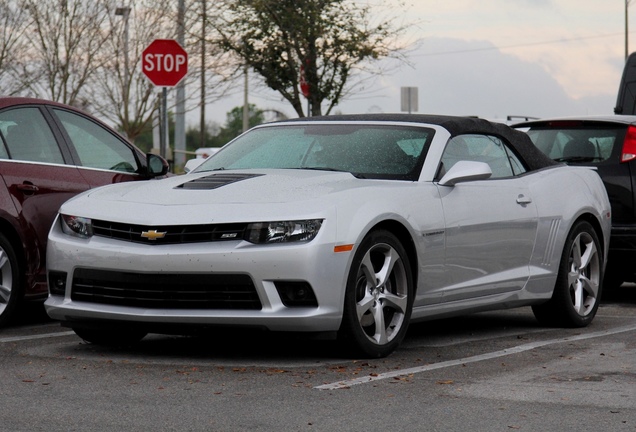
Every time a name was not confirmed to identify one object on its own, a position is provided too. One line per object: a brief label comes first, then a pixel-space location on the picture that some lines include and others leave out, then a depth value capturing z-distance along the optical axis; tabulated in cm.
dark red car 856
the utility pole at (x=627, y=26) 4672
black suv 1059
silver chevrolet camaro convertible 677
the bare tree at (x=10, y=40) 2172
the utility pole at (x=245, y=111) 5948
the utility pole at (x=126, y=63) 2297
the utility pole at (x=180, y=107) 2311
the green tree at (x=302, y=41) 2333
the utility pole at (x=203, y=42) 2311
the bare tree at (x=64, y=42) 2206
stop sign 1650
